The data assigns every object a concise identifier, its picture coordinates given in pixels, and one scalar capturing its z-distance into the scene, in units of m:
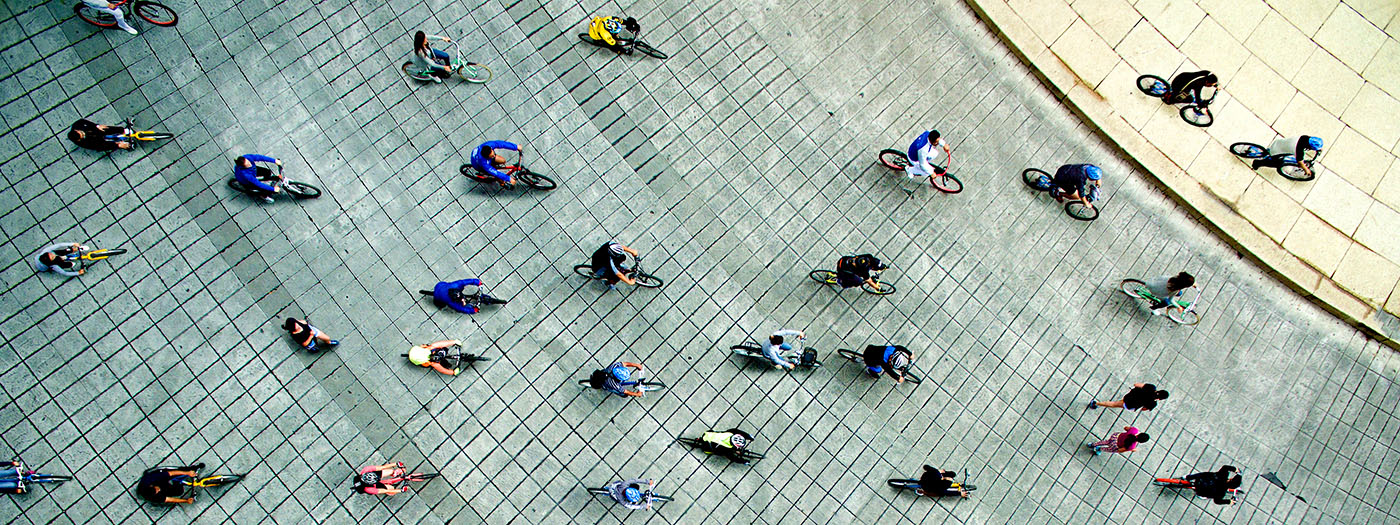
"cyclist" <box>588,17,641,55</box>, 16.52
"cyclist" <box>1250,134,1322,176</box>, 17.36
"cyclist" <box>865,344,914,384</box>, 14.61
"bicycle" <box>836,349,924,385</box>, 15.29
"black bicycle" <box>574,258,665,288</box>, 14.94
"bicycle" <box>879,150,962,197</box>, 16.67
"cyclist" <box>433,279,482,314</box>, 14.08
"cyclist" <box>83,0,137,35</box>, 14.74
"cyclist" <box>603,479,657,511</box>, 13.07
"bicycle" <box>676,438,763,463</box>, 14.29
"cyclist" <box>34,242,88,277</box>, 13.51
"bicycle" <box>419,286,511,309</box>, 14.38
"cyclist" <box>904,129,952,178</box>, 15.49
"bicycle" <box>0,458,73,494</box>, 12.48
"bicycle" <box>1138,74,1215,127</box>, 18.11
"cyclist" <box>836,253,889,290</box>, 14.99
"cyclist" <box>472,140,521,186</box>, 14.52
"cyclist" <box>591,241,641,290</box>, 14.11
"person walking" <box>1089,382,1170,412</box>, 14.92
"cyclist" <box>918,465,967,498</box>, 14.23
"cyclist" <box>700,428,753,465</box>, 14.09
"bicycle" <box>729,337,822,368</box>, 14.88
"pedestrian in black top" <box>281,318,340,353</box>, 13.22
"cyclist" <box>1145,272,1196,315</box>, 15.53
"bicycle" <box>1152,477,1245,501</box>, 15.65
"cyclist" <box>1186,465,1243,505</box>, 14.82
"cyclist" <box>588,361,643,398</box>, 13.77
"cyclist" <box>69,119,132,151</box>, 14.03
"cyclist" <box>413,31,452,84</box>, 15.28
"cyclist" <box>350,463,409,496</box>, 13.03
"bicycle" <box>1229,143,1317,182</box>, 17.73
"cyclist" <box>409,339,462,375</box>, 13.84
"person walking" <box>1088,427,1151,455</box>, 14.85
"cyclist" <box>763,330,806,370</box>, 14.37
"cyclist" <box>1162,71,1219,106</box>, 17.22
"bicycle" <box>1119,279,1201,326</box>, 16.69
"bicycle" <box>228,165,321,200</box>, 14.50
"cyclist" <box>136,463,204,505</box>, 12.63
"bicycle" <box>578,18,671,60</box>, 16.72
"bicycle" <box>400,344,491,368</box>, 14.06
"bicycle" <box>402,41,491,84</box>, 15.78
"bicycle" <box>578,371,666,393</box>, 14.25
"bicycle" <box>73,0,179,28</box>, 15.16
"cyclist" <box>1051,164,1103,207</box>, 16.05
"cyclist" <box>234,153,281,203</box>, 13.91
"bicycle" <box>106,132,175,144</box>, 14.42
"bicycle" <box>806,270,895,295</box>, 15.74
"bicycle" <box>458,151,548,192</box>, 15.20
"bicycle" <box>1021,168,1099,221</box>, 17.20
